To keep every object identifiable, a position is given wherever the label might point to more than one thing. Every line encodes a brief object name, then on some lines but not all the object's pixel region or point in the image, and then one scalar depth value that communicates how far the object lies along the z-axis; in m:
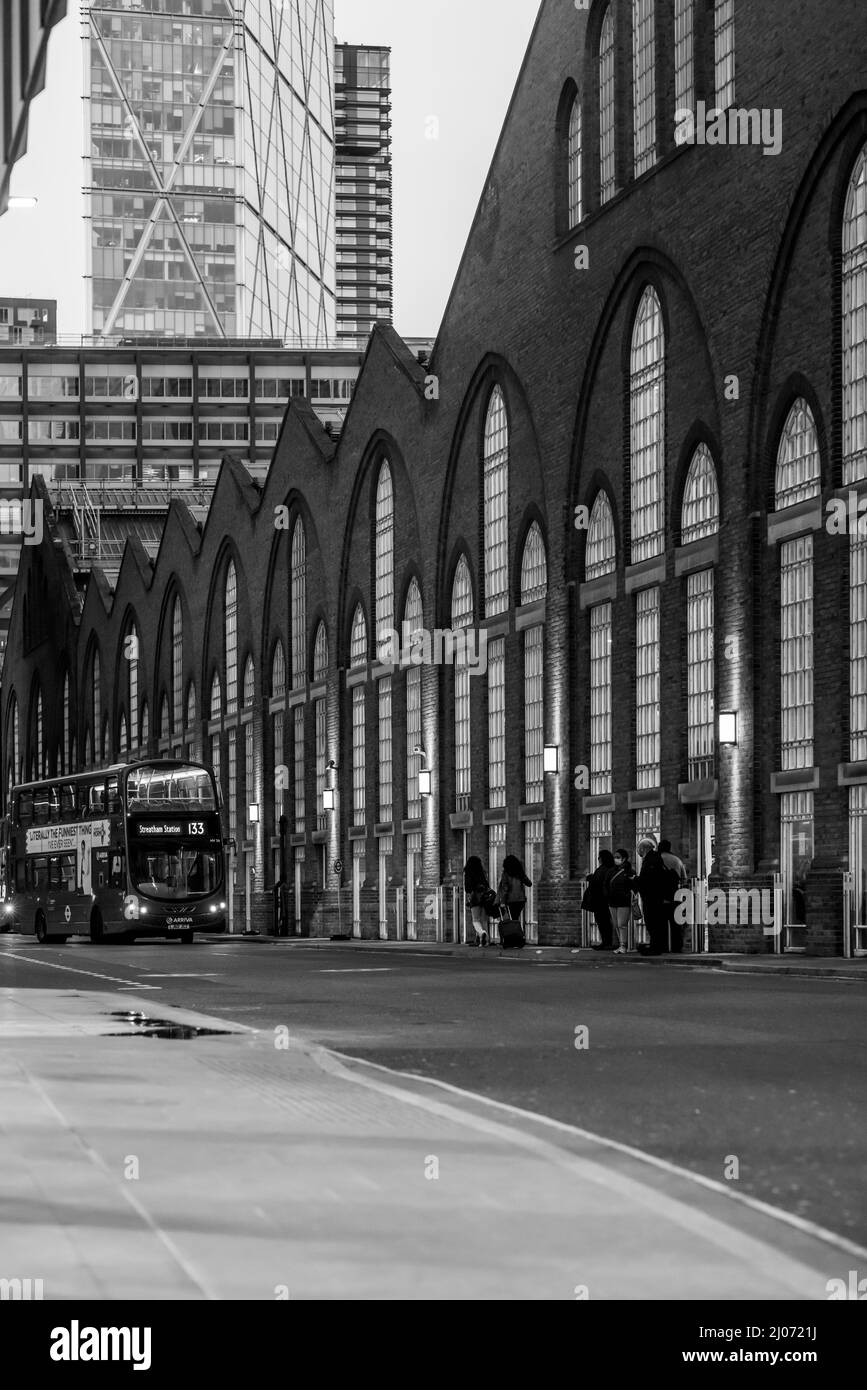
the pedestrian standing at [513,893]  39.69
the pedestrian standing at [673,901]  35.47
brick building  34.09
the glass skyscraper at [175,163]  183.00
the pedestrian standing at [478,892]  42.31
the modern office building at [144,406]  148.25
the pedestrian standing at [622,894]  35.84
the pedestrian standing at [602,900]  37.44
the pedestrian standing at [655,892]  34.91
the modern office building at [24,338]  153.98
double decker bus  50.59
